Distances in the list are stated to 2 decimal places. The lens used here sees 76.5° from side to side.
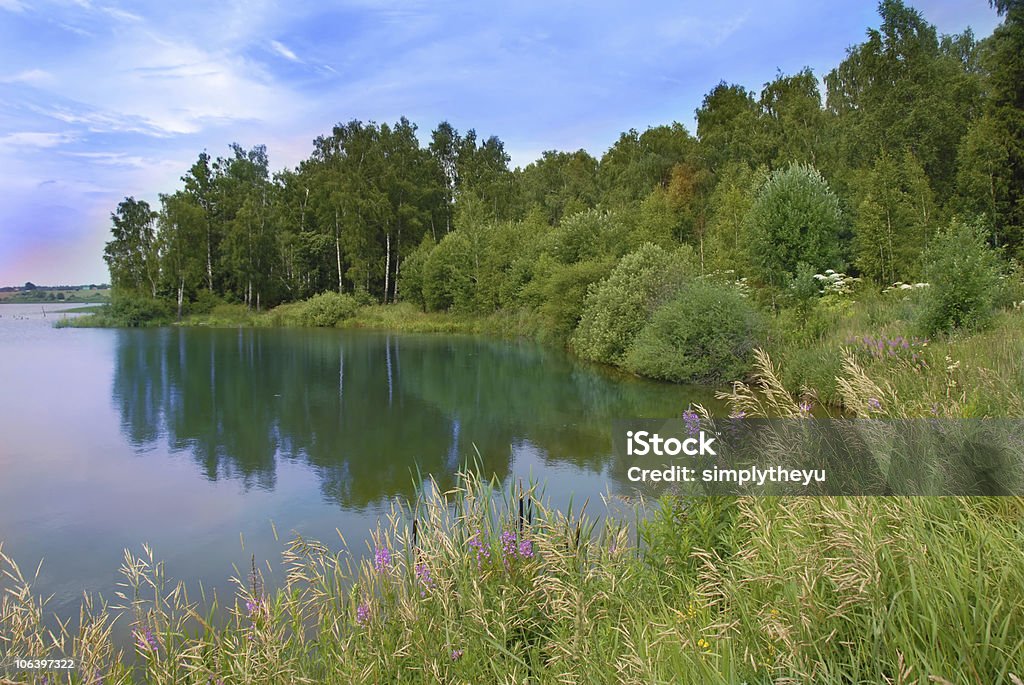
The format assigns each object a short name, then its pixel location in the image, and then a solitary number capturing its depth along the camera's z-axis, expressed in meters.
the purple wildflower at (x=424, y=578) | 3.22
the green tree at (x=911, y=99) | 27.84
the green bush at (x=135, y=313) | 40.34
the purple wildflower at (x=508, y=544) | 3.65
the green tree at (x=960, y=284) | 10.29
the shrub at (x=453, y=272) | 35.62
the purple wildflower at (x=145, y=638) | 3.05
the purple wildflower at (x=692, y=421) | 4.05
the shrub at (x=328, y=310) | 38.88
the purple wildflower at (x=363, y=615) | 3.28
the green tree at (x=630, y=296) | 18.97
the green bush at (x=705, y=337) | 15.14
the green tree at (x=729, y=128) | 37.25
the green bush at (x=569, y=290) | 23.78
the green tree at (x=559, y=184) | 47.78
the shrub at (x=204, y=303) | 43.03
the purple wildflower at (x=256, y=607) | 3.12
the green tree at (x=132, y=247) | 43.75
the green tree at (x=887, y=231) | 21.08
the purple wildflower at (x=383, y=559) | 3.58
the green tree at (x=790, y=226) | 19.61
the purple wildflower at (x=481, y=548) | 3.62
